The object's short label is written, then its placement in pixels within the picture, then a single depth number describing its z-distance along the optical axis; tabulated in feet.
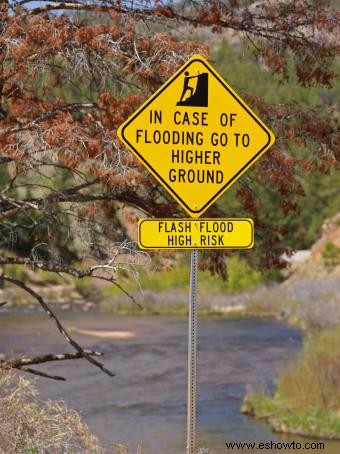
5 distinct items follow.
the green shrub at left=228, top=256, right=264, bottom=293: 315.78
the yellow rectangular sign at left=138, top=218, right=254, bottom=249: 43.60
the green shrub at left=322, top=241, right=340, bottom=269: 342.64
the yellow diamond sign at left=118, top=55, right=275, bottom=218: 44.42
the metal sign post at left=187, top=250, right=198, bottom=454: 42.14
